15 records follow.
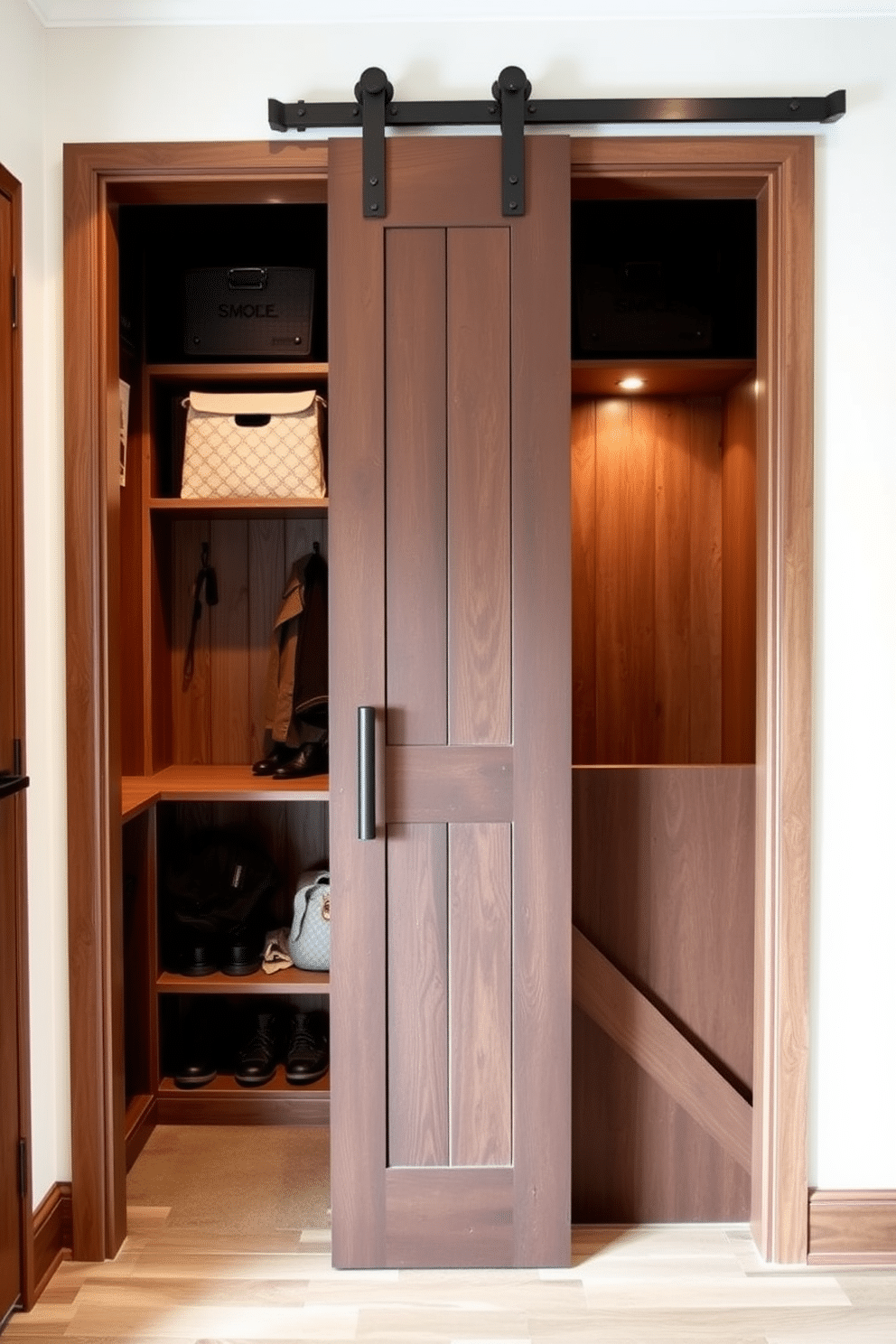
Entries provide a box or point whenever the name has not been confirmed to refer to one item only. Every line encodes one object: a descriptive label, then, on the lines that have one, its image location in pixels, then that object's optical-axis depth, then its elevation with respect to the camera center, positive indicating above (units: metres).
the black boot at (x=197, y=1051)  2.84 -1.11
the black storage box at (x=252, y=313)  2.77 +0.87
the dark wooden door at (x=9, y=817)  1.94 -0.32
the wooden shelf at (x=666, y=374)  2.89 +0.76
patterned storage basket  2.71 +0.50
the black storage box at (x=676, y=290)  2.89 +0.97
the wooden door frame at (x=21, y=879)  2.00 -0.44
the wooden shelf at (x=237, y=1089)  2.82 -1.19
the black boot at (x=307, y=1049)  2.84 -1.11
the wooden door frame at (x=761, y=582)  2.11 +0.13
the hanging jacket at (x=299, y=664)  2.84 -0.05
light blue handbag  2.80 -0.76
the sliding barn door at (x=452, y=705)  2.06 -0.12
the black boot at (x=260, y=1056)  2.84 -1.12
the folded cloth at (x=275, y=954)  2.83 -0.83
